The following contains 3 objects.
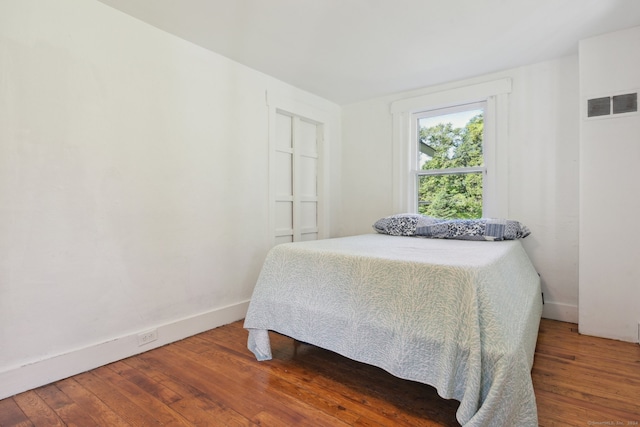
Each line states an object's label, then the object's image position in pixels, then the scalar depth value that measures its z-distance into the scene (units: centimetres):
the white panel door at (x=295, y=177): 338
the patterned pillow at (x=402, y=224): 302
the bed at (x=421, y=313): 128
